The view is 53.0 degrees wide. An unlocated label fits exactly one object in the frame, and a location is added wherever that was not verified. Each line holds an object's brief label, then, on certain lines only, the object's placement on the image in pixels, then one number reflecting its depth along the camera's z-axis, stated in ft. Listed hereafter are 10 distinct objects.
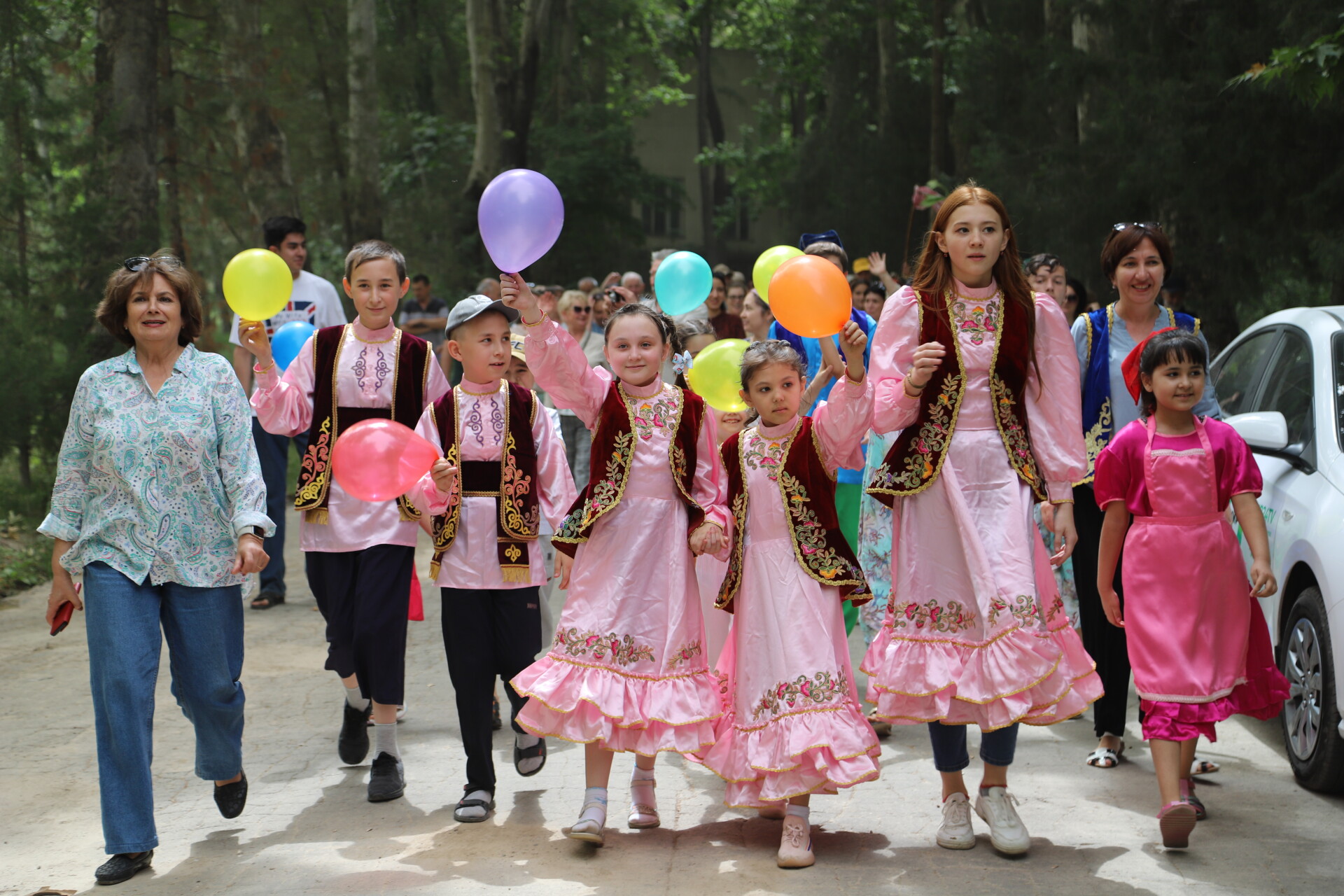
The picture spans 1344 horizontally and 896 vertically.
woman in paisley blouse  14.70
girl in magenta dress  15.34
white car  16.83
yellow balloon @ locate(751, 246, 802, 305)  19.92
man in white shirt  27.02
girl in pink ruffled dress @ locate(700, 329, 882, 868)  14.69
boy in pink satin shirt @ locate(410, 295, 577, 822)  16.88
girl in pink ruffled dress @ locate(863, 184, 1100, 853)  14.87
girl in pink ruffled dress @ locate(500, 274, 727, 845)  15.30
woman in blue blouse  18.19
